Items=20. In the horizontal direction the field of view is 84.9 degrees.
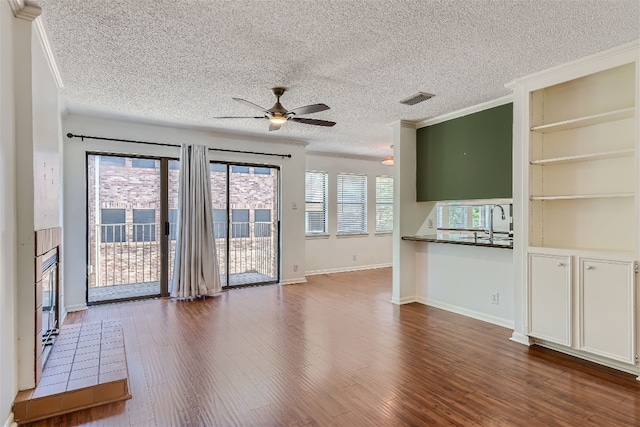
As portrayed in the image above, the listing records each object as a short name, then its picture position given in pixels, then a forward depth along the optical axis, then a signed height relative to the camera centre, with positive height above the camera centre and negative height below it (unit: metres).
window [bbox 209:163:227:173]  5.92 +0.76
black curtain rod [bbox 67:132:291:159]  4.73 +1.03
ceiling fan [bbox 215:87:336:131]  3.32 +0.99
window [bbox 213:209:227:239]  6.00 -0.20
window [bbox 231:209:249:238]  6.30 -0.21
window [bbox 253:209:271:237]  6.61 -0.22
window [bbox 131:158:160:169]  5.36 +0.76
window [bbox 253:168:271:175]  6.42 +0.75
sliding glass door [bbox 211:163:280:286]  6.03 -0.18
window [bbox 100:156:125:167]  5.20 +0.77
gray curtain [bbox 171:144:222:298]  5.32 -0.32
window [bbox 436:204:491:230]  4.78 -0.08
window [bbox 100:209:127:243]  5.43 -0.22
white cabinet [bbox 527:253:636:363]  2.77 -0.81
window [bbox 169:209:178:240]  5.51 -0.16
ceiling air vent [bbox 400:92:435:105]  3.87 +1.29
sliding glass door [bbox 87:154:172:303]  5.27 -0.19
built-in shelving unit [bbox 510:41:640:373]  2.83 +0.07
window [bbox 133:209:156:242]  5.58 -0.21
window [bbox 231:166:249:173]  6.12 +0.75
